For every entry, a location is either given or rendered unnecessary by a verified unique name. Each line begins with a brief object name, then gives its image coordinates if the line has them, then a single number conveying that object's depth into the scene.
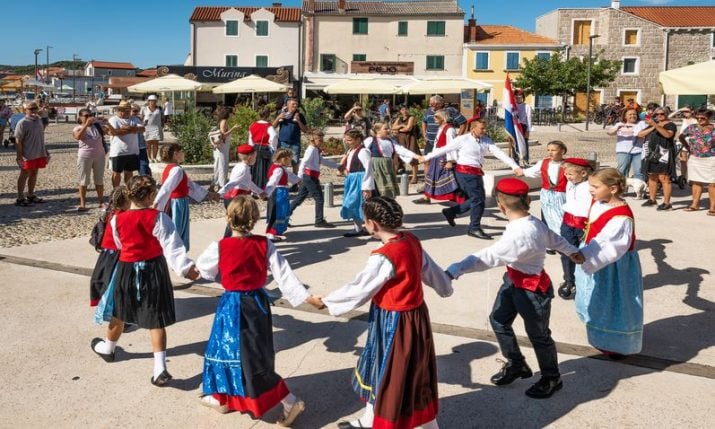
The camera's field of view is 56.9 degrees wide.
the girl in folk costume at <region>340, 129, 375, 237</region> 8.85
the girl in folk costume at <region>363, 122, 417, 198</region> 9.46
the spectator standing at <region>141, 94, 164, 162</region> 16.36
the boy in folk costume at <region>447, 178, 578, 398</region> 4.00
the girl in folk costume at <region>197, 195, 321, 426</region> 3.84
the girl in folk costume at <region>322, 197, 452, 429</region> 3.55
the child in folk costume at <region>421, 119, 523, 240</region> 8.85
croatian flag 10.70
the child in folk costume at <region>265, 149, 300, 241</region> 8.26
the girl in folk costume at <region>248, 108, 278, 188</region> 11.20
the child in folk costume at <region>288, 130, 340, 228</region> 9.22
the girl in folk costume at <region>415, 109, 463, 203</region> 9.55
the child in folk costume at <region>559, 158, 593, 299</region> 5.91
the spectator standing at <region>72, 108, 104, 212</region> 10.48
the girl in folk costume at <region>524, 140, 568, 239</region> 6.87
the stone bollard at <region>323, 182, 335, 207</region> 11.33
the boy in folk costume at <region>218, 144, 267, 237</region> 7.59
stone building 50.22
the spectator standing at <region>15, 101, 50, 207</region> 10.95
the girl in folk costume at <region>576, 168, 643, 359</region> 4.57
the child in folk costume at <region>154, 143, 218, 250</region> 6.52
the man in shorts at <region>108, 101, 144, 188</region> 10.16
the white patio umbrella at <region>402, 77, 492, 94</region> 25.25
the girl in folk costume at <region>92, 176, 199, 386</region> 4.42
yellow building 47.16
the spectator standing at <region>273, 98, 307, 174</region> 11.94
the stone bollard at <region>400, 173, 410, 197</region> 12.73
